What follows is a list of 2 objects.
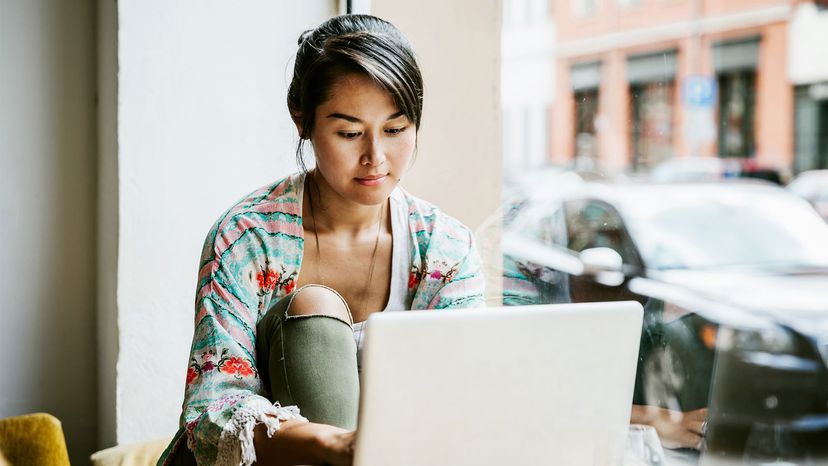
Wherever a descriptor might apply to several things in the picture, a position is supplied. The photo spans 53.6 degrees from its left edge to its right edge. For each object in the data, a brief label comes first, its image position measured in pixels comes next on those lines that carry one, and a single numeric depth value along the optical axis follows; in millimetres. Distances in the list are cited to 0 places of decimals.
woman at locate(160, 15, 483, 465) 964
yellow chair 1544
